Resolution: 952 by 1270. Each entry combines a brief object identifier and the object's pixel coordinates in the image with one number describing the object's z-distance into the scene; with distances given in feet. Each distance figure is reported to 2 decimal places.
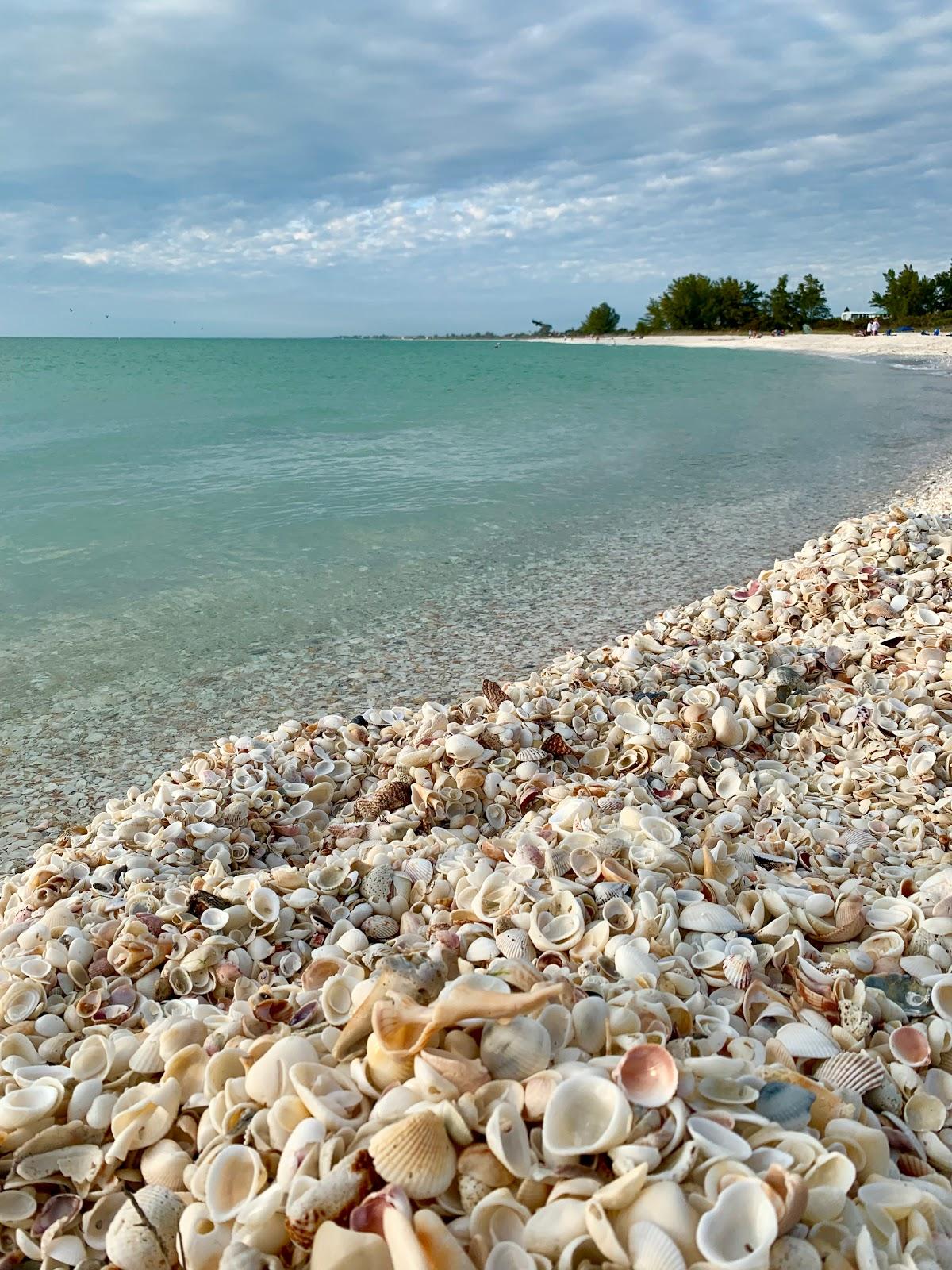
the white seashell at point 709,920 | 1.61
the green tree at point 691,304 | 238.13
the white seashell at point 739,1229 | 0.97
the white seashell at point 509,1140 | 1.06
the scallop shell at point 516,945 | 1.53
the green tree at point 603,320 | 294.13
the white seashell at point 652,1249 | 0.97
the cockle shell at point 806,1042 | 1.31
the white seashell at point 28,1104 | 1.29
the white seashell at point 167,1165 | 1.19
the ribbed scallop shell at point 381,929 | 1.84
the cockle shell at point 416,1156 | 1.05
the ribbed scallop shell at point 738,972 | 1.48
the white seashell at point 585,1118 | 1.08
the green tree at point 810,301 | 205.45
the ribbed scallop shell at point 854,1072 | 1.27
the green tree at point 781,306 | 207.53
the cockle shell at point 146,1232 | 1.11
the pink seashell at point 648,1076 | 1.13
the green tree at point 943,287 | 177.37
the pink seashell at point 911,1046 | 1.33
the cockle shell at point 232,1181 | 1.11
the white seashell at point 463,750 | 2.50
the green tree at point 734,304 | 230.70
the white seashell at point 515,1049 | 1.17
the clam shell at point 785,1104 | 1.16
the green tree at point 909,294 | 176.03
